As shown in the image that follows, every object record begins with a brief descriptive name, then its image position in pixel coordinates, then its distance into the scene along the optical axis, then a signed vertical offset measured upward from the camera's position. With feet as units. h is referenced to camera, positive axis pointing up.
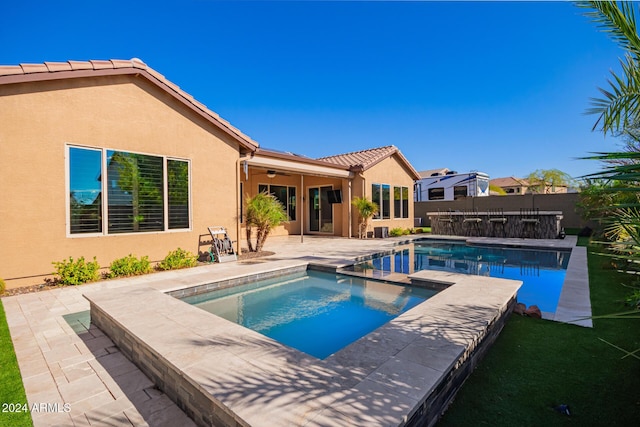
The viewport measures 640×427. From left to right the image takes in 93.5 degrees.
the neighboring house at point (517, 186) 125.48 +14.01
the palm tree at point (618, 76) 8.41 +4.53
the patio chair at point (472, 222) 56.59 -1.13
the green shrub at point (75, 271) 22.48 -3.77
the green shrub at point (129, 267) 24.68 -3.81
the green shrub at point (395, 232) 58.75 -2.90
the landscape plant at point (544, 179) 123.13 +15.30
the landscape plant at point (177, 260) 27.67 -3.75
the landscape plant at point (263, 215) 36.01 +0.51
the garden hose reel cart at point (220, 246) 31.35 -2.83
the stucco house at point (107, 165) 21.15 +4.85
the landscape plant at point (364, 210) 52.65 +1.34
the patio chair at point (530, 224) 51.04 -1.51
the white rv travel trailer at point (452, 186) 100.52 +10.77
